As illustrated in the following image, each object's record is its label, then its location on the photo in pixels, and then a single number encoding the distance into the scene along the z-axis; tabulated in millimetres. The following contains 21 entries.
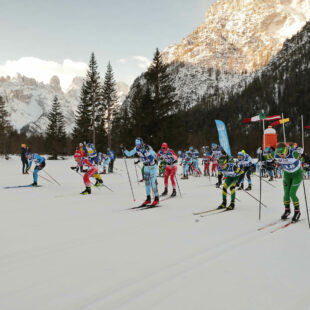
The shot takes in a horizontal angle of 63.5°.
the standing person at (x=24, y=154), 19253
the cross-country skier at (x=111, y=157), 19359
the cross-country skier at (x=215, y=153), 16517
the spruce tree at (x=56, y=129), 44272
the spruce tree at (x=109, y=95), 41094
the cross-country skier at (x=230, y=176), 7922
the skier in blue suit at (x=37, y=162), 12592
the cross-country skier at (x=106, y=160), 19625
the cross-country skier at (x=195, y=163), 19344
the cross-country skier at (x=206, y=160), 18547
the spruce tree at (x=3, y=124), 36969
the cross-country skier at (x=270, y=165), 15781
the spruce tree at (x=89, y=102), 38375
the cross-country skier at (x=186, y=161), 17853
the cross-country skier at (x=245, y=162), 11952
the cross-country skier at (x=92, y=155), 10836
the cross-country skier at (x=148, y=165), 8602
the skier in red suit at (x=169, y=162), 10461
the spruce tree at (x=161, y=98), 32053
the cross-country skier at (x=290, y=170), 6496
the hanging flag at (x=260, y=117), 22355
